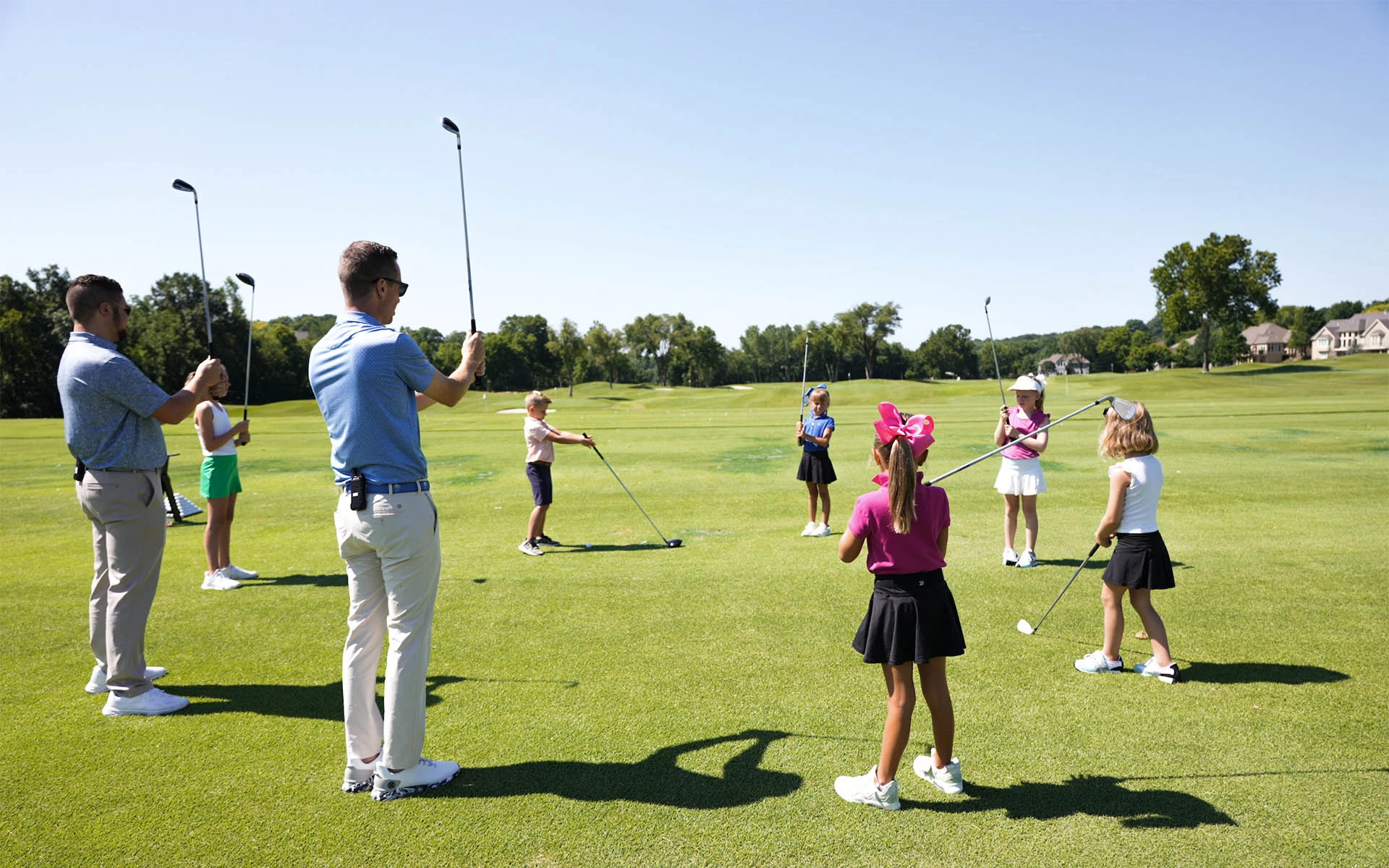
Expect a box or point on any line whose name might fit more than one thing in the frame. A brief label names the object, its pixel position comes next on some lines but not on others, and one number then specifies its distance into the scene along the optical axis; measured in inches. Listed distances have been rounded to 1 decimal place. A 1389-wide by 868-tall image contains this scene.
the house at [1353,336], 5403.5
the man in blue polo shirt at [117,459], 216.4
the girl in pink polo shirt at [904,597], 166.9
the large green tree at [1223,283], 3046.3
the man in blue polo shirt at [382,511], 170.6
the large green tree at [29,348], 2815.0
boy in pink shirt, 426.3
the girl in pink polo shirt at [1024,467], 365.1
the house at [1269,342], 5940.0
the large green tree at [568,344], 3280.0
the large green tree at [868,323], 4264.3
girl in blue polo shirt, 455.8
